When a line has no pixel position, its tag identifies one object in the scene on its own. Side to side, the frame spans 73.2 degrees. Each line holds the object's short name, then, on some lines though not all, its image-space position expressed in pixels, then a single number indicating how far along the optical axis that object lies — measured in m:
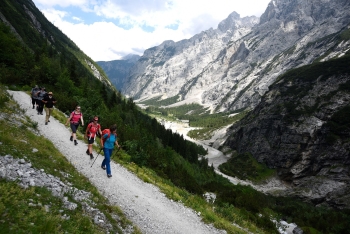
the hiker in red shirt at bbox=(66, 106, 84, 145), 17.56
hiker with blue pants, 13.91
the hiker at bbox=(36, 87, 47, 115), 21.62
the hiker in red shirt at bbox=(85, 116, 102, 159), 15.83
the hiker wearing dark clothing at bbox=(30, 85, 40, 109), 22.12
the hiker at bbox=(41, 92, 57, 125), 20.03
